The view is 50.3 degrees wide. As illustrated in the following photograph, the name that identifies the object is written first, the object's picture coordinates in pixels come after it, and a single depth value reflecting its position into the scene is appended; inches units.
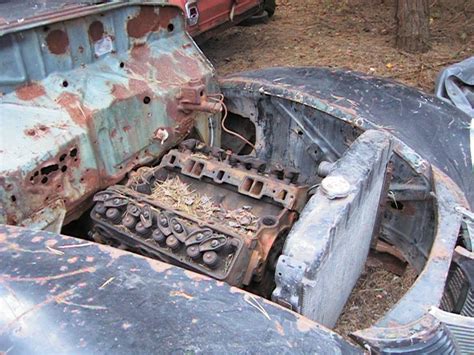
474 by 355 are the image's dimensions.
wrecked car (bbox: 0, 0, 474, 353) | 46.4
